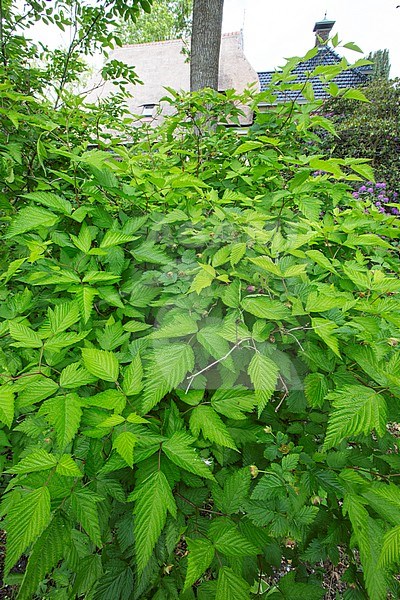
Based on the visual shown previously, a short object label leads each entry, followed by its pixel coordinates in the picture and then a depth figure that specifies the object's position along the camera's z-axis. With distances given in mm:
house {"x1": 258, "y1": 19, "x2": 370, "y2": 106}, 11528
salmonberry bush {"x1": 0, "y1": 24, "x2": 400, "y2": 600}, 659
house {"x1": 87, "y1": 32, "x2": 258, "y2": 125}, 15180
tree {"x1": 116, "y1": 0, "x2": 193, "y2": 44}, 19938
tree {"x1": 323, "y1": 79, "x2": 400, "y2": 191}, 7938
